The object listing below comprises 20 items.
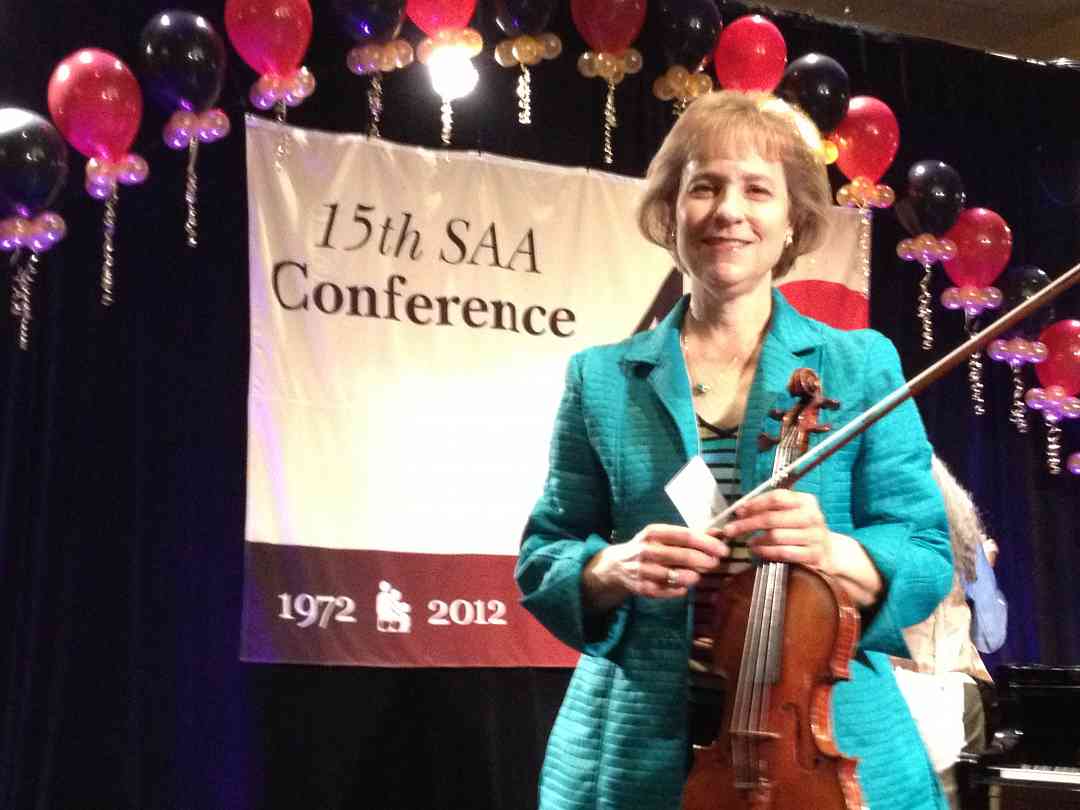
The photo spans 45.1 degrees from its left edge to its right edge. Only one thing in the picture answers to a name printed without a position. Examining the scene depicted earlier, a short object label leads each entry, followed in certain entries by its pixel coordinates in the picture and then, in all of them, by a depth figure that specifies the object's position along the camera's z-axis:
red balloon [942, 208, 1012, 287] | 4.46
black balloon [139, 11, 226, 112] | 3.30
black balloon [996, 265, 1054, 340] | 4.59
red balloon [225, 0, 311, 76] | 3.44
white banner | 3.94
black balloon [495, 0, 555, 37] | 3.70
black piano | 3.08
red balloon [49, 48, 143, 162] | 3.27
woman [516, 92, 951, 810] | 1.31
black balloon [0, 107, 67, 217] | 3.05
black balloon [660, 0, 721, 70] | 3.87
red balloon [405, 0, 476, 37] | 3.61
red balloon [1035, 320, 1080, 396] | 4.85
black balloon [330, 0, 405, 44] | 3.48
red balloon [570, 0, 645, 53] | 3.76
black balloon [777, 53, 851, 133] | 3.94
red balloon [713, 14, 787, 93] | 3.98
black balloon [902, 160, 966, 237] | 4.33
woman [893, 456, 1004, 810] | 2.97
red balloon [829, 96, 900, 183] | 4.18
